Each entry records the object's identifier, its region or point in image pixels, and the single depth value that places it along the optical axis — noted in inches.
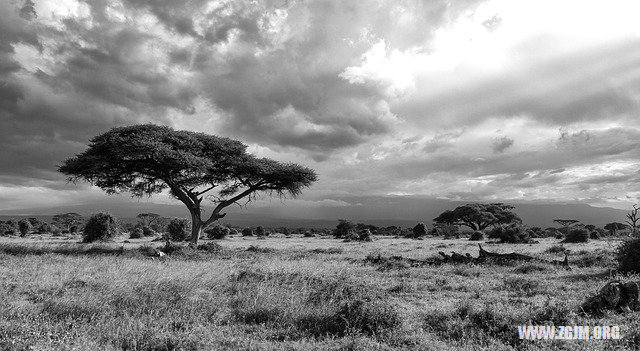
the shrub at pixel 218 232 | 1957.4
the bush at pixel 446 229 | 2162.9
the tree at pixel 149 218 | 3005.9
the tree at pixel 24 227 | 2049.7
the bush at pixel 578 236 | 1464.1
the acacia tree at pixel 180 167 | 901.2
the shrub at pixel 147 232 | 2055.1
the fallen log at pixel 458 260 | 708.5
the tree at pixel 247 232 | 2375.5
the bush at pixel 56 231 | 2082.3
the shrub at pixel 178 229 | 1663.4
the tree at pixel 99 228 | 1352.1
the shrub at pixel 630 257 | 573.9
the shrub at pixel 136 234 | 1822.3
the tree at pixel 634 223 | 645.9
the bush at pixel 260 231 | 2389.3
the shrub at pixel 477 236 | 1747.4
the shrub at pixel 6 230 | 2052.8
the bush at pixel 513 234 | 1478.8
